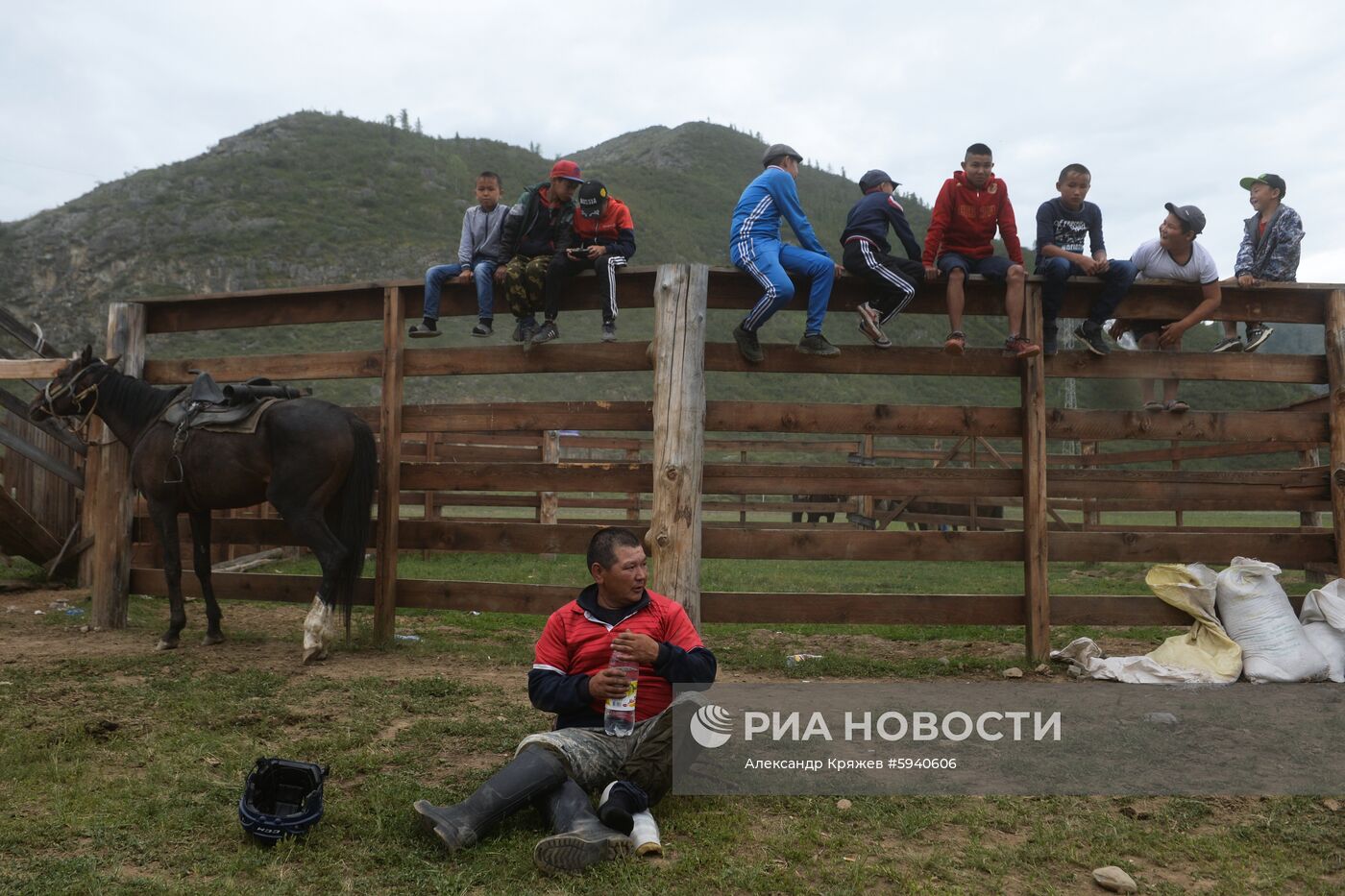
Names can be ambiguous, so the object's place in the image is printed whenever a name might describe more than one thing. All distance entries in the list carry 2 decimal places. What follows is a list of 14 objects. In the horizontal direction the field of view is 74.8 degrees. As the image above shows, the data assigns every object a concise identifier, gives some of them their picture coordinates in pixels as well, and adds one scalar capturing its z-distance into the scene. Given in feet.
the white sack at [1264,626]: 17.24
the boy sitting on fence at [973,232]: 19.56
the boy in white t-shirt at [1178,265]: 19.93
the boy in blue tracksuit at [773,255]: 18.84
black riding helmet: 10.02
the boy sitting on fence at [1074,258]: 19.53
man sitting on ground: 9.84
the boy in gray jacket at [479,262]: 21.17
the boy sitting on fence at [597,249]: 20.12
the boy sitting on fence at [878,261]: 19.38
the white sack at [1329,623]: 17.54
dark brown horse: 20.26
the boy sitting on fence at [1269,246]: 20.79
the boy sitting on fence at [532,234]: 20.62
